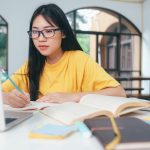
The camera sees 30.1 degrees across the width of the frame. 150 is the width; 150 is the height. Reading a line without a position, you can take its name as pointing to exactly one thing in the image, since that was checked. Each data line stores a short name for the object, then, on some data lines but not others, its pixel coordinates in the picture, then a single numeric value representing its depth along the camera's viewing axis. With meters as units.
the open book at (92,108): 0.65
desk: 0.48
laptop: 0.59
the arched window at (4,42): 5.40
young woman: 1.34
